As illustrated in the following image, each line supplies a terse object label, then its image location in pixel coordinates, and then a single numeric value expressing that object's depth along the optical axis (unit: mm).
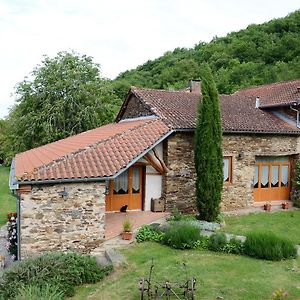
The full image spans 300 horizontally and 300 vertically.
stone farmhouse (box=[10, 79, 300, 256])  11039
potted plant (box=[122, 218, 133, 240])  12367
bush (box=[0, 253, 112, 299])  8727
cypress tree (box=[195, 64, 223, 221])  14430
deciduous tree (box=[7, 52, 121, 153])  28938
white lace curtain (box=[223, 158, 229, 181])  17431
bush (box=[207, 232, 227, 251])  11391
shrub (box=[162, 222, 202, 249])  11570
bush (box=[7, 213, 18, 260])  12109
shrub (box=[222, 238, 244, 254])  11206
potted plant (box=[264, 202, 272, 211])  17547
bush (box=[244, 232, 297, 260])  10531
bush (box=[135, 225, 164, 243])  12391
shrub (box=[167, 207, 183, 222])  14311
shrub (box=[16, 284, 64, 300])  7515
